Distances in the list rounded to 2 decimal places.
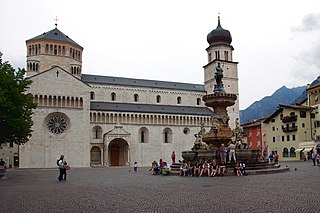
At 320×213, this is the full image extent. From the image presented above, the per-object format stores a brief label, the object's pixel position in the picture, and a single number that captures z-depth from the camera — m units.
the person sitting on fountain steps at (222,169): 24.56
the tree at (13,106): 32.56
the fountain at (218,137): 27.53
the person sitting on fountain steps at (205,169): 24.93
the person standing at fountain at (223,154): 25.95
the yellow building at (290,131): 69.56
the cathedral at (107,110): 63.47
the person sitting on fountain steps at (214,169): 24.58
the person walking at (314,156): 38.86
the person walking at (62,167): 25.09
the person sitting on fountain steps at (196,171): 25.38
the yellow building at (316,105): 67.83
